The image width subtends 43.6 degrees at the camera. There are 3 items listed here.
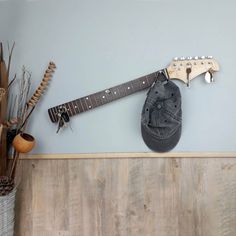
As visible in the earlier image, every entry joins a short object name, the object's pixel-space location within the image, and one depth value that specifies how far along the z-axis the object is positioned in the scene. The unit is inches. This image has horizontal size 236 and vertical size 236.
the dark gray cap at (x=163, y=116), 52.0
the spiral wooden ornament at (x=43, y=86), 55.9
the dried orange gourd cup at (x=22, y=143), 52.1
